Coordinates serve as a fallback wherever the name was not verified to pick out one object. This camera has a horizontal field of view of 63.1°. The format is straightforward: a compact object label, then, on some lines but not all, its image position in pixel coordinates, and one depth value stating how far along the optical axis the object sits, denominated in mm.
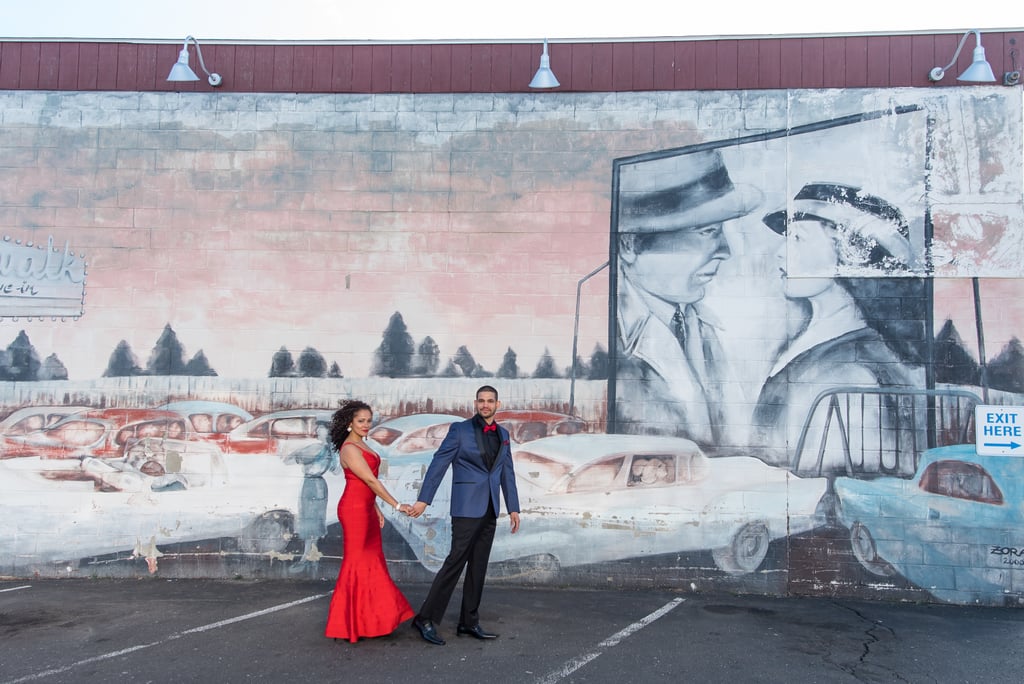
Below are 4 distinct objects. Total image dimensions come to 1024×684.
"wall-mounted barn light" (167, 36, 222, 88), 8180
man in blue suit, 5855
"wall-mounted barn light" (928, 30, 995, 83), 7641
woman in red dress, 5668
